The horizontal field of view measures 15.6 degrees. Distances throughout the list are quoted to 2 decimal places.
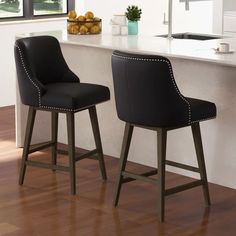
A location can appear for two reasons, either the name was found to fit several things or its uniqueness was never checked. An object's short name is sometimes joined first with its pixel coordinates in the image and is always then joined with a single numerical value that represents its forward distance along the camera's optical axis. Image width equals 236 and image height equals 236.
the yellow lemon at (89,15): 6.60
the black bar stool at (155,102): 4.64
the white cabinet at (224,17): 8.60
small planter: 6.55
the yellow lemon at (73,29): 6.58
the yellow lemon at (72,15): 6.56
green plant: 6.43
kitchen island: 5.37
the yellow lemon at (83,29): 6.56
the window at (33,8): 8.49
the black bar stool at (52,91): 5.27
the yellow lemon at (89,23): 6.59
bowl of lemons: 6.57
